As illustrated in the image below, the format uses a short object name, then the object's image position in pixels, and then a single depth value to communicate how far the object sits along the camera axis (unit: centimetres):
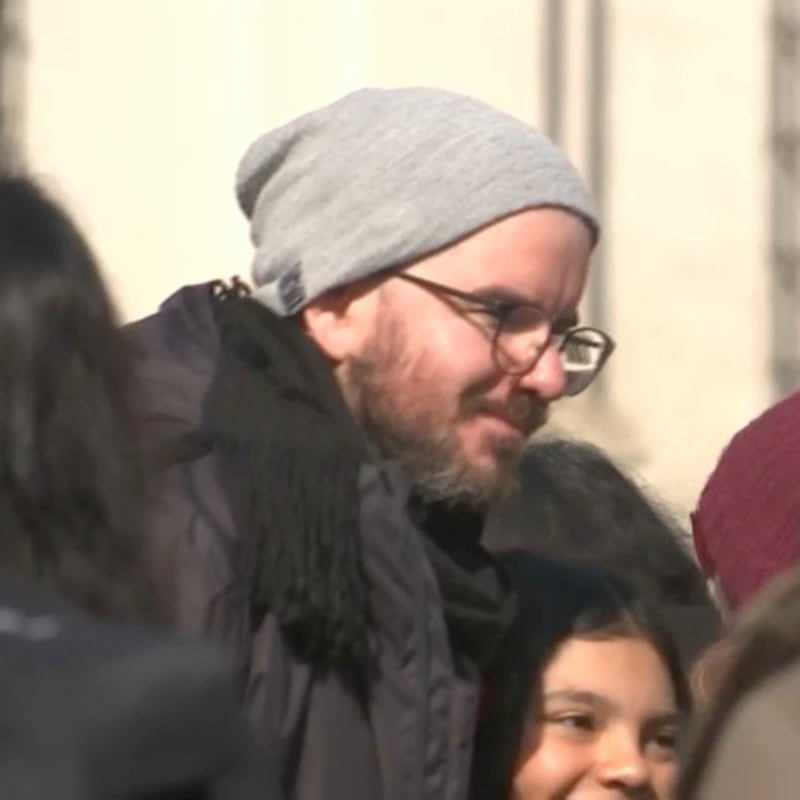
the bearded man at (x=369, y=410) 1229
